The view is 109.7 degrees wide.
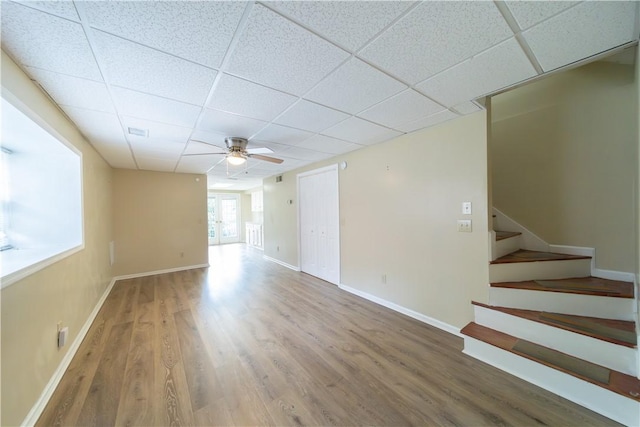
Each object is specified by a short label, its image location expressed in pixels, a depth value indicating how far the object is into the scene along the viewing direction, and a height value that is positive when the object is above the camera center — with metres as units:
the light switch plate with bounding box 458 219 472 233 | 2.40 -0.17
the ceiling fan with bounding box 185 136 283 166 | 2.85 +0.81
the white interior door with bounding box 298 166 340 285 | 4.20 -0.23
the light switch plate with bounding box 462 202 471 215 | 2.39 +0.02
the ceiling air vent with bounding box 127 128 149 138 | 2.58 +0.97
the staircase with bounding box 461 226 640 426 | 1.54 -1.00
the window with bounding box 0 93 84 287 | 1.59 +0.19
